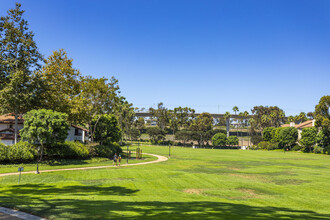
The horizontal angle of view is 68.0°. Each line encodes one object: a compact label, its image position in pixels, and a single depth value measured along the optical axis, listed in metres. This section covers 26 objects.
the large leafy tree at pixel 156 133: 133.85
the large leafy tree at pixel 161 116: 148.88
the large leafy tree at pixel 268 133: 116.14
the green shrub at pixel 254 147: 117.29
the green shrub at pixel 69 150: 42.75
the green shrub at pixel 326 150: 84.74
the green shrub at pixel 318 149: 87.64
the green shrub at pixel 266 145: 108.93
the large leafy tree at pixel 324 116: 85.96
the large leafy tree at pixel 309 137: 91.56
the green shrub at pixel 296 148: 100.75
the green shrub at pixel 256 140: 125.25
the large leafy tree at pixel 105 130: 59.09
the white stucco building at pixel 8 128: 47.78
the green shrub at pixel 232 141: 128.00
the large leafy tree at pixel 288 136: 103.00
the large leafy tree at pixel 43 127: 37.34
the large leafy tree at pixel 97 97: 55.06
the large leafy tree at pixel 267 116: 142.84
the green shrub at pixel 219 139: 125.62
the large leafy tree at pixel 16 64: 40.50
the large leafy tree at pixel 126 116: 111.19
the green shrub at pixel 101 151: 50.50
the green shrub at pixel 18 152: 36.69
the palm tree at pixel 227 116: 157.30
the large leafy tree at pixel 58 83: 46.81
